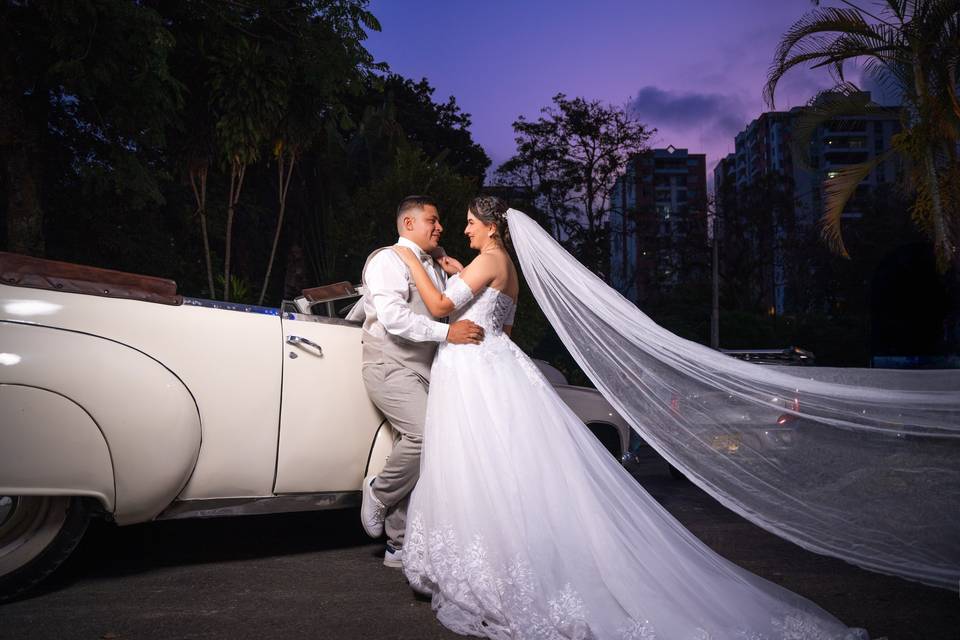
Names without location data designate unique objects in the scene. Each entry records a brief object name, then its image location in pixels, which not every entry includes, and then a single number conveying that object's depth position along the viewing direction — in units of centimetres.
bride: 299
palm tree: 1009
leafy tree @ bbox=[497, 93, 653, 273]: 3284
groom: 386
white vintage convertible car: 324
